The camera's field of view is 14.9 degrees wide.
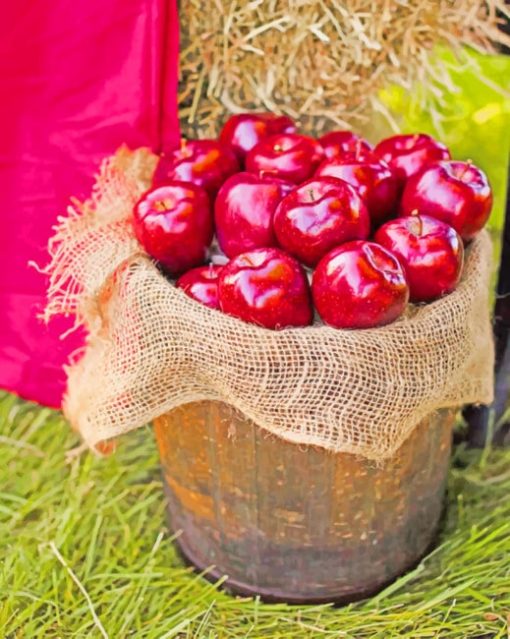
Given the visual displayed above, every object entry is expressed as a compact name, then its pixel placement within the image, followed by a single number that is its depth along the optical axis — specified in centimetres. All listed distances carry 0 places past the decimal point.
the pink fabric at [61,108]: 177
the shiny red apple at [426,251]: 161
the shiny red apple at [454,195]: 166
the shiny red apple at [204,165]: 172
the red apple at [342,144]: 174
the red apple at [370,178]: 166
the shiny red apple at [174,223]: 166
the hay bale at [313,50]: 179
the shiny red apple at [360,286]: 156
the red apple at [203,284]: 163
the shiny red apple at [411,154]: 172
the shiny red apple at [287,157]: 170
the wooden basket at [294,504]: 163
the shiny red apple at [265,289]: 158
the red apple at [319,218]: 160
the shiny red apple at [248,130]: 176
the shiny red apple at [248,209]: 164
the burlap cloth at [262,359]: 157
